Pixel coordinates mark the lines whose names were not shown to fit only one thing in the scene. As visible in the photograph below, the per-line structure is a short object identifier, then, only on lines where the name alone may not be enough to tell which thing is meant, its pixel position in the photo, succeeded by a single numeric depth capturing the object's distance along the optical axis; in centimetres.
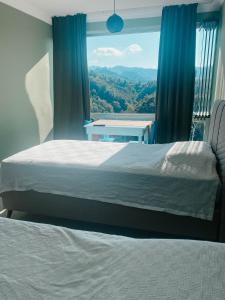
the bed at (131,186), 185
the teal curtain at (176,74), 355
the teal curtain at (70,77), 404
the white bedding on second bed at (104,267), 72
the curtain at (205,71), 358
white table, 355
